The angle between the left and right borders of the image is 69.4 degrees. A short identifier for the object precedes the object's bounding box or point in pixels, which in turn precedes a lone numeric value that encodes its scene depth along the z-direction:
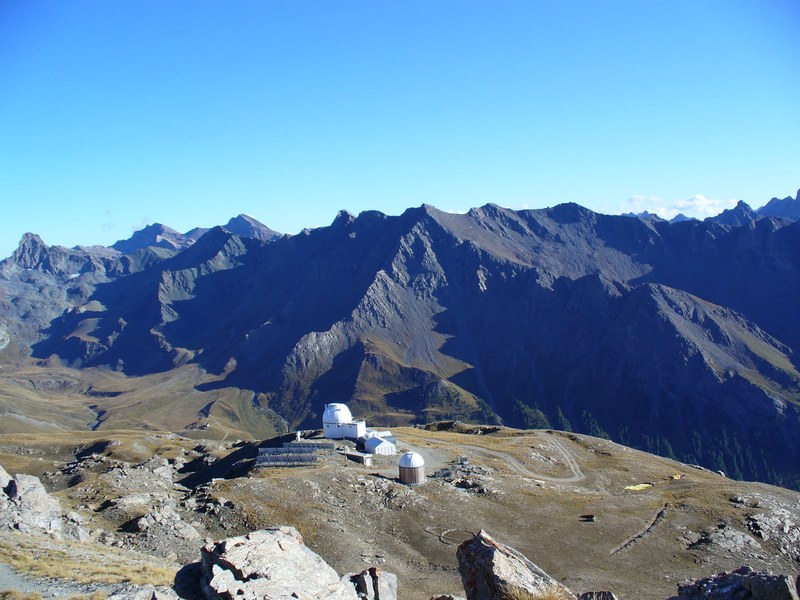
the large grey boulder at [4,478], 57.41
